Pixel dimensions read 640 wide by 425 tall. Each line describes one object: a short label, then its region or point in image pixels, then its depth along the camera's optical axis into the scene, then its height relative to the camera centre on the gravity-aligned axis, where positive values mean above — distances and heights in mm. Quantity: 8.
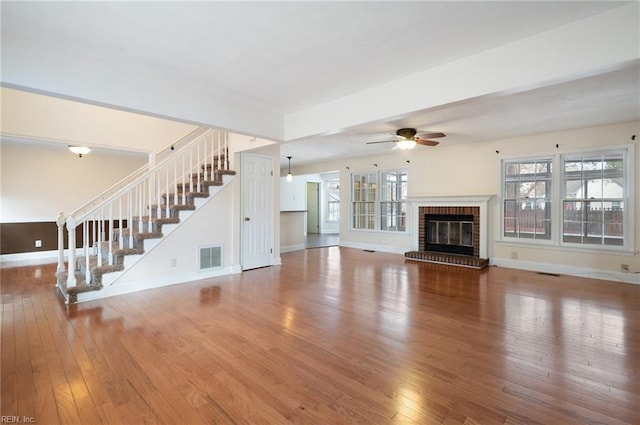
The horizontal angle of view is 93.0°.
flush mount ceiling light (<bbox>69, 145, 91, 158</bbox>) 5928 +1265
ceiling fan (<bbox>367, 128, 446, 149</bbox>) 5081 +1250
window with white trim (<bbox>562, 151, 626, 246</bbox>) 5082 +203
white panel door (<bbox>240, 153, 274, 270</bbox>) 5734 +12
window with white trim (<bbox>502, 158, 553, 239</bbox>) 5762 +237
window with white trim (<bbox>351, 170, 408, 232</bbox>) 7855 +293
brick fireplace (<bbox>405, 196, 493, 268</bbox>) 6305 -427
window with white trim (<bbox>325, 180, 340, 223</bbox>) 13617 +508
